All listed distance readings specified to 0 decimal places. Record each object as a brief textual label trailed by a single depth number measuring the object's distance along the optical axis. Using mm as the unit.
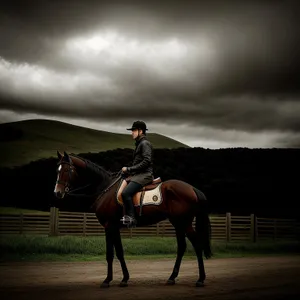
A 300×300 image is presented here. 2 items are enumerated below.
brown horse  8766
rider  8609
